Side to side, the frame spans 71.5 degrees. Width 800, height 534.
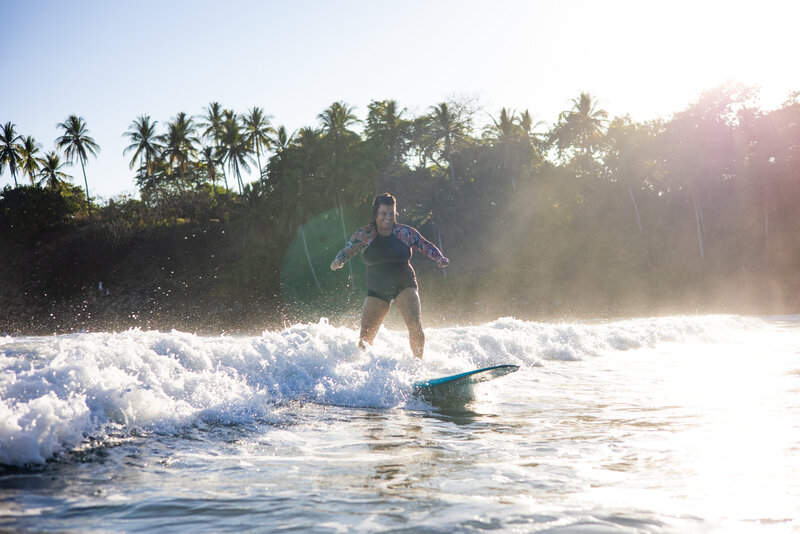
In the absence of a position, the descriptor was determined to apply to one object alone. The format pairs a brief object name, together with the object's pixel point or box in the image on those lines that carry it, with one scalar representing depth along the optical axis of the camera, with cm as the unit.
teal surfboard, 554
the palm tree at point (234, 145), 4909
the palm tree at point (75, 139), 5316
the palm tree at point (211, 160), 5230
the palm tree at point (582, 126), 4106
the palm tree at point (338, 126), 4322
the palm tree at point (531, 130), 4125
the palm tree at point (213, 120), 5056
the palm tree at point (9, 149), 5288
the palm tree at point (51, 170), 5697
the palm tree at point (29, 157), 5459
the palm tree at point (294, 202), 4050
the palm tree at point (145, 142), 5297
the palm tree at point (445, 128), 3959
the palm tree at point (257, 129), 4822
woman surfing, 649
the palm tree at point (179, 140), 5281
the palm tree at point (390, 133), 3953
